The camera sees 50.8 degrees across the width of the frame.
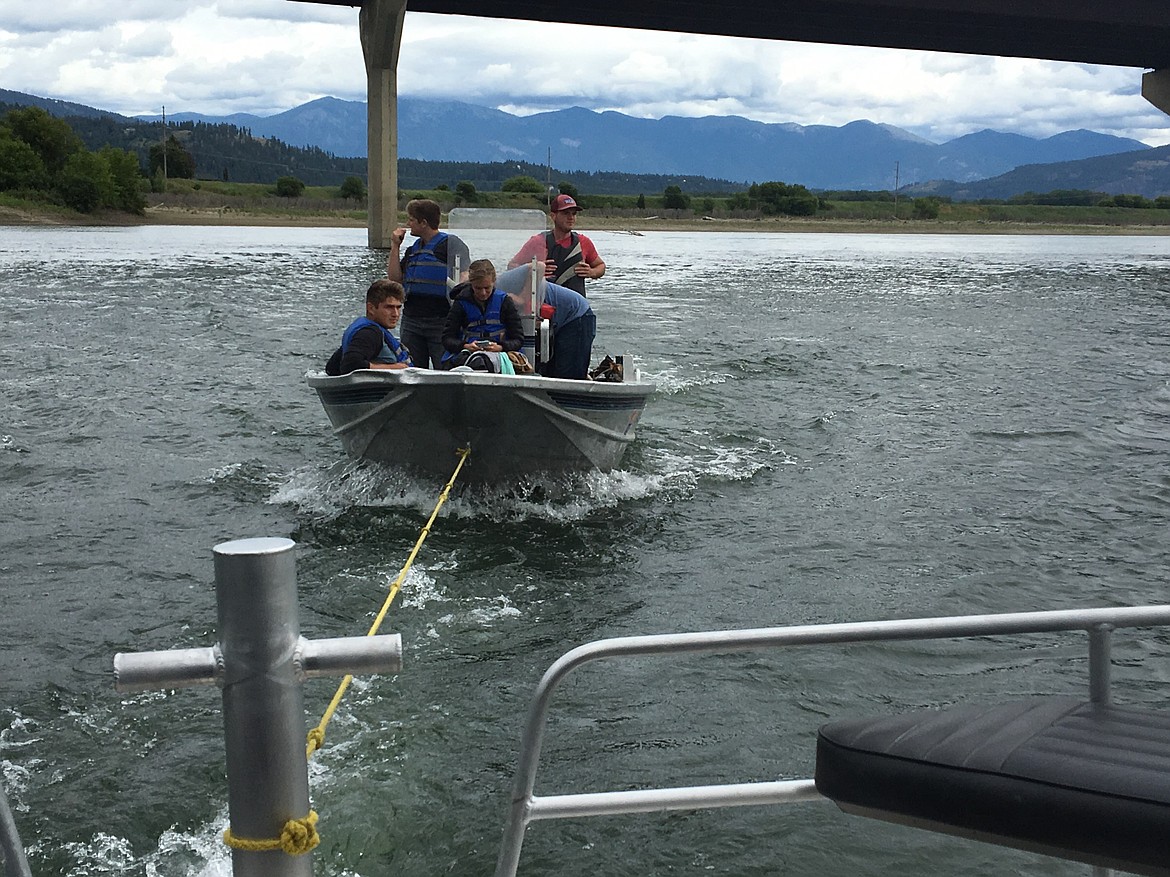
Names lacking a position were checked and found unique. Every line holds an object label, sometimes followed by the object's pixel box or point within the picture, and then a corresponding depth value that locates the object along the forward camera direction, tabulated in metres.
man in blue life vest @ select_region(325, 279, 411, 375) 9.28
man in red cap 11.24
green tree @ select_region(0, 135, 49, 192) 85.00
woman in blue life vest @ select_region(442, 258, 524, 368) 9.97
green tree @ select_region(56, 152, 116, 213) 85.38
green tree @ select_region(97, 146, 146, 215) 87.38
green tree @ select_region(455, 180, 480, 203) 71.84
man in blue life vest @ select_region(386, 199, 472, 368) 10.84
